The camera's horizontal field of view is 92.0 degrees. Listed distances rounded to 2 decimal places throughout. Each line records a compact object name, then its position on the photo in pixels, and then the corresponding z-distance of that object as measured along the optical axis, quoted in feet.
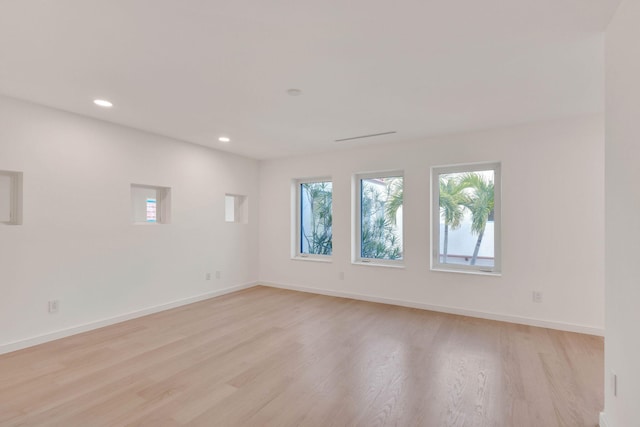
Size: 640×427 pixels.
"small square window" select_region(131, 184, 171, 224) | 14.20
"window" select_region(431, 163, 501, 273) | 13.33
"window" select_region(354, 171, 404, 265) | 15.70
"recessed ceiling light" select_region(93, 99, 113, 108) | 9.86
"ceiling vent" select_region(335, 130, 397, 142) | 13.51
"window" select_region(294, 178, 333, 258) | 17.92
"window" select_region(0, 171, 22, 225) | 9.92
